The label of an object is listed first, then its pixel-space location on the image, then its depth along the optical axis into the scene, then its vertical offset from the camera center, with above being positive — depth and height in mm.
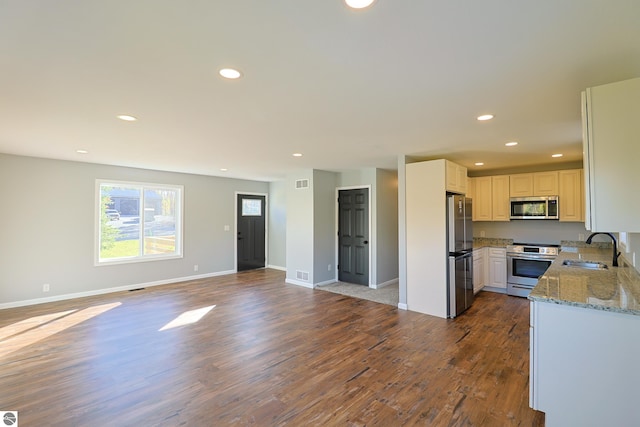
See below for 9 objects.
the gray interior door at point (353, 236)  6301 -362
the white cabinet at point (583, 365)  1819 -951
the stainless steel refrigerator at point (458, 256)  4332 -555
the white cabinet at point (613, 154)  1874 +413
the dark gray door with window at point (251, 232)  8016 -330
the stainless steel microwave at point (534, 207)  5254 +205
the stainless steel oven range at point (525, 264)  5078 -790
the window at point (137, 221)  5836 -28
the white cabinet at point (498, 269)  5507 -931
